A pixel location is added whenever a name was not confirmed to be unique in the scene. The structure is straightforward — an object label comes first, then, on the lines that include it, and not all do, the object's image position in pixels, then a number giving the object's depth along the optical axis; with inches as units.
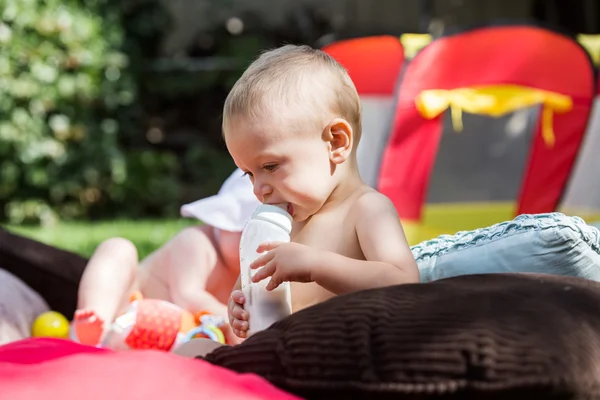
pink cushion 83.3
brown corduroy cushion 83.2
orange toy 105.4
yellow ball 109.4
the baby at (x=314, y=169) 90.7
